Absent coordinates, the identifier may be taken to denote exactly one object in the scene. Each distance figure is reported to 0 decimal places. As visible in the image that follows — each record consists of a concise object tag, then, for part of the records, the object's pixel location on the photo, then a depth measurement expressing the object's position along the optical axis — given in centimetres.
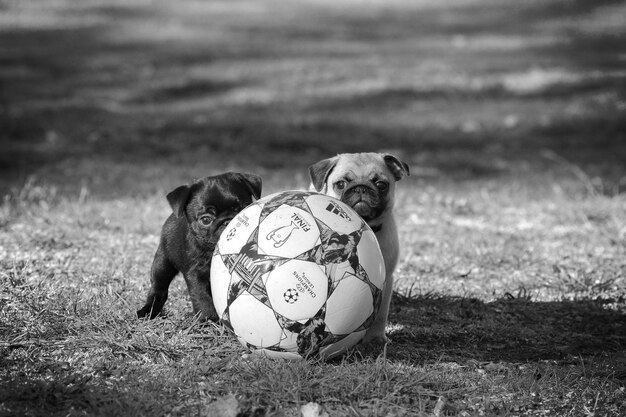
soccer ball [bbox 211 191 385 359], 959
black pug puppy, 1099
